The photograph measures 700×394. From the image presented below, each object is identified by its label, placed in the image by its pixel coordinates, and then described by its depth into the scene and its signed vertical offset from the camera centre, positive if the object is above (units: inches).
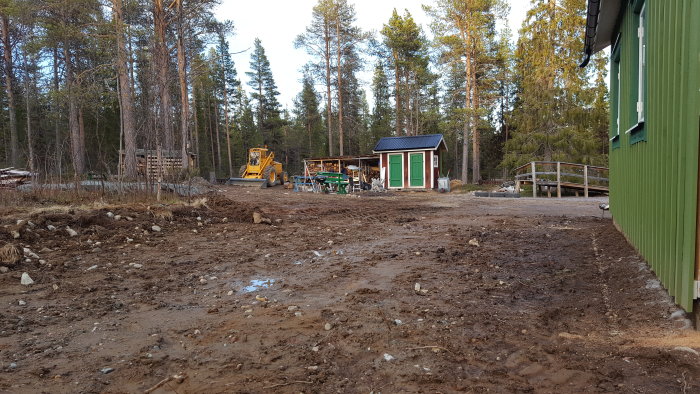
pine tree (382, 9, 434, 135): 1294.3 +380.6
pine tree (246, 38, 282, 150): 1872.5 +394.2
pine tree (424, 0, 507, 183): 970.7 +329.4
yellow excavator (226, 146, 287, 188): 1067.0 +23.4
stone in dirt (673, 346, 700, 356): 91.9 -40.4
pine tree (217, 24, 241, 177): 1764.3 +437.7
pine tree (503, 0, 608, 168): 861.2 +174.6
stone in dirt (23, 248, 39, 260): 207.6 -34.8
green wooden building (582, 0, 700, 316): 103.6 +13.3
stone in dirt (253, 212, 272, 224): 357.4 -34.1
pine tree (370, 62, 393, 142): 1780.3 +267.8
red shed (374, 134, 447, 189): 1000.2 +37.5
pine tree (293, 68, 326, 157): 1801.2 +262.0
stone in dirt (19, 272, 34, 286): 172.6 -40.0
